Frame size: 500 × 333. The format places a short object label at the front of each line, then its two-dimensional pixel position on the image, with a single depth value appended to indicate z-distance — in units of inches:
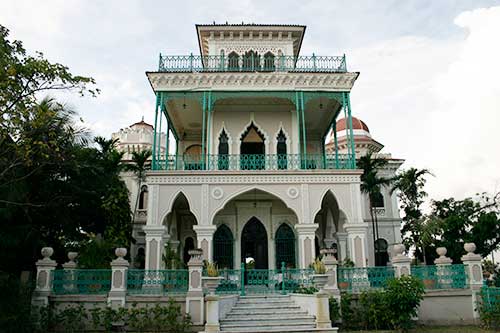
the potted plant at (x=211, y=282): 476.4
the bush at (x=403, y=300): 443.6
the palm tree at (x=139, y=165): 882.1
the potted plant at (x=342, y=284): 512.4
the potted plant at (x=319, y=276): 487.8
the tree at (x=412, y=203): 899.4
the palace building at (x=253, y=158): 633.0
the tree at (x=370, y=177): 853.2
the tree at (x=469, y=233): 903.1
